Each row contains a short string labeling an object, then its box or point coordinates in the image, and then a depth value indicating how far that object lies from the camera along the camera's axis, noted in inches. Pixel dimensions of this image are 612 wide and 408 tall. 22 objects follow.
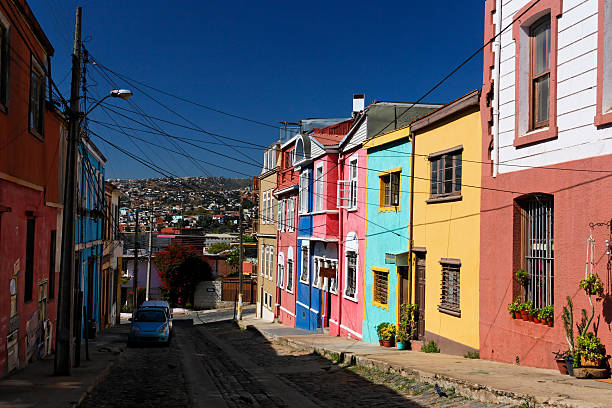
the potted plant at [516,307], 430.0
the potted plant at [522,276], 437.1
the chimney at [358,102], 1102.4
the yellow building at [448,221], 513.3
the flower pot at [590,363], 346.3
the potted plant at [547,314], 400.2
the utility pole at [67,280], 465.7
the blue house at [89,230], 834.8
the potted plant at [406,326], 633.0
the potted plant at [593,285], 346.9
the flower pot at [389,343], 664.4
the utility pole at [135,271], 1499.3
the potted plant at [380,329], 679.7
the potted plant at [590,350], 346.6
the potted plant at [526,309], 420.5
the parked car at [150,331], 852.6
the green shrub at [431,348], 578.9
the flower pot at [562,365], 371.3
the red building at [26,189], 427.5
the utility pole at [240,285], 1485.0
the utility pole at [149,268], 1661.2
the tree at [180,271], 2010.3
